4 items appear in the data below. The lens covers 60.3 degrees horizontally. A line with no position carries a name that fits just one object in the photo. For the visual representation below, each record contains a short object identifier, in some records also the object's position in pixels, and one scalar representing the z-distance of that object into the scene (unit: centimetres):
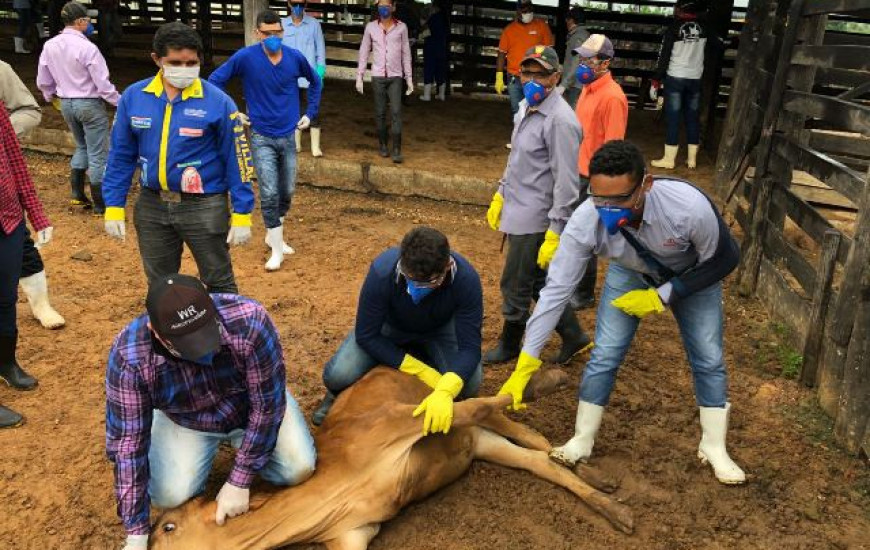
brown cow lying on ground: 303
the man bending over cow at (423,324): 325
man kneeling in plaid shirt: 259
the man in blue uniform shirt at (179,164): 402
